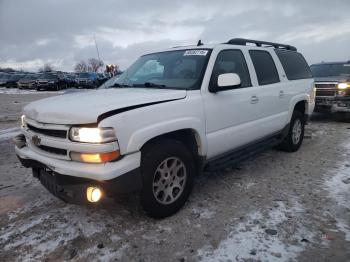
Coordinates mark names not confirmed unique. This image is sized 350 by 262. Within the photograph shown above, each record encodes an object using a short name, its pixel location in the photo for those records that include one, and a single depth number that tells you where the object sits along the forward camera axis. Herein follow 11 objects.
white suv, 2.79
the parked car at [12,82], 35.88
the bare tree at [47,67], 101.19
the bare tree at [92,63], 89.66
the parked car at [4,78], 36.66
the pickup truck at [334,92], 8.77
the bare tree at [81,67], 98.86
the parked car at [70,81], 32.25
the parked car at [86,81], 32.25
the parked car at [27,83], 30.52
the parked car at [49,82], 28.53
